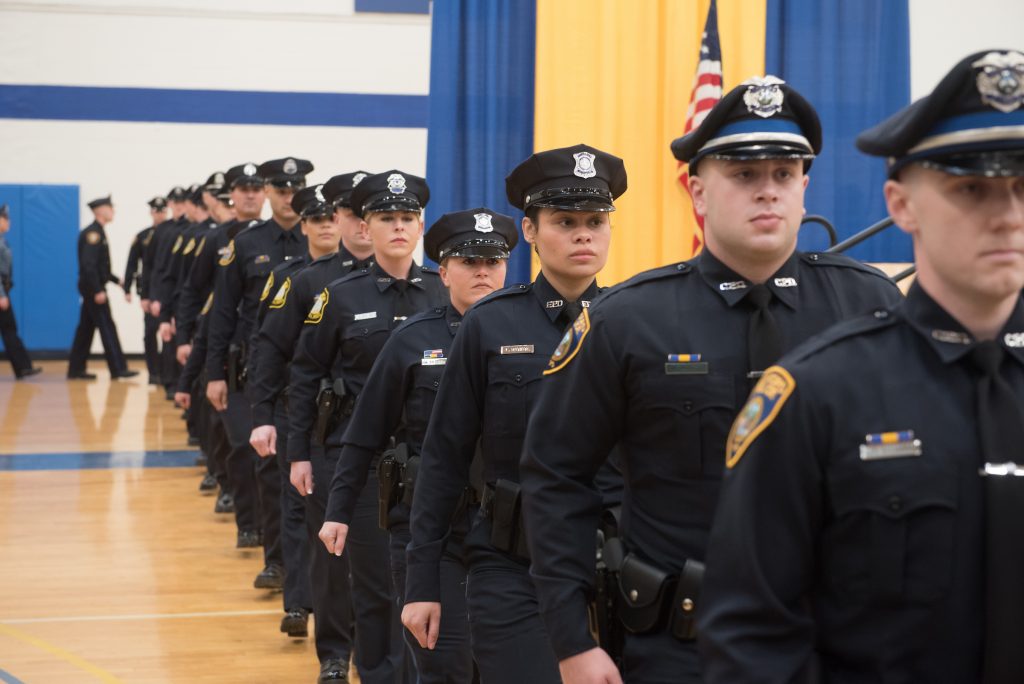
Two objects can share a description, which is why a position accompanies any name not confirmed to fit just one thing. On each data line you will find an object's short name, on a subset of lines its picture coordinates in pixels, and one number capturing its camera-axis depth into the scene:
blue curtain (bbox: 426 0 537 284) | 6.91
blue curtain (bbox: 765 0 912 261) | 7.19
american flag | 6.89
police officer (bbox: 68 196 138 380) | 16.69
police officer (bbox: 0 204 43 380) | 16.47
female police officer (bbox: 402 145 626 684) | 3.60
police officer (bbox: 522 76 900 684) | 2.39
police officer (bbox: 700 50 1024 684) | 1.71
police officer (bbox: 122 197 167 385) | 16.92
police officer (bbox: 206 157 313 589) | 7.72
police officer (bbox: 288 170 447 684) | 5.36
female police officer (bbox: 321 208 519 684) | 4.39
